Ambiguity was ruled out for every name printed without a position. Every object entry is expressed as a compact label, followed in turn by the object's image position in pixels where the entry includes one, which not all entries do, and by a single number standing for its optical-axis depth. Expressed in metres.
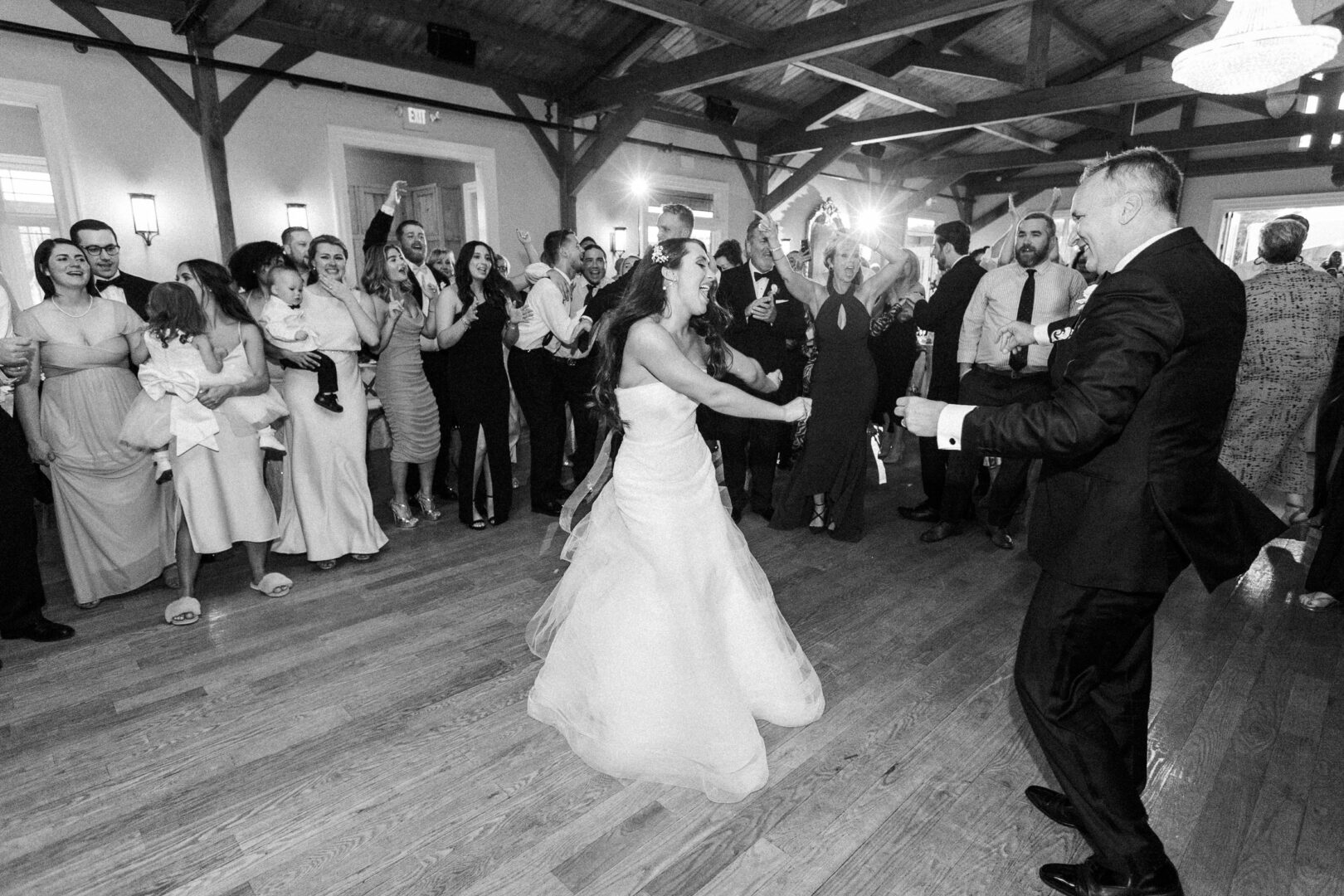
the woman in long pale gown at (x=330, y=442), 3.48
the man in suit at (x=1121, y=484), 1.35
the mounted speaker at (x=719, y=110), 9.25
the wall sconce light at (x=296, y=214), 6.34
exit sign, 7.02
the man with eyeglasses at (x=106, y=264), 3.46
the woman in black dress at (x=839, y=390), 3.81
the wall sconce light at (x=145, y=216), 5.45
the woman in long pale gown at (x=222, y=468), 3.03
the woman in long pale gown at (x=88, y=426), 2.90
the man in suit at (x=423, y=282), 3.96
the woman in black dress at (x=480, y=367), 4.00
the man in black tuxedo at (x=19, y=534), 2.72
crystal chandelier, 2.83
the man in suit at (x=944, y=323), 4.13
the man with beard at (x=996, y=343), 3.63
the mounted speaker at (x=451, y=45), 6.54
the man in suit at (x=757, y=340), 4.19
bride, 2.09
